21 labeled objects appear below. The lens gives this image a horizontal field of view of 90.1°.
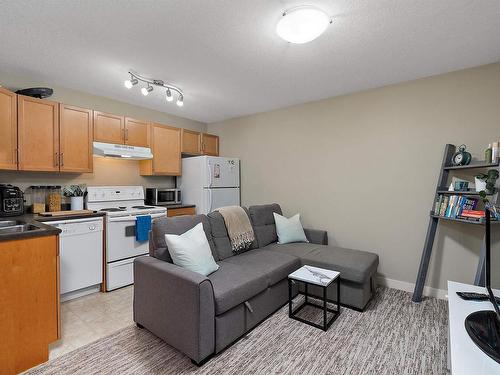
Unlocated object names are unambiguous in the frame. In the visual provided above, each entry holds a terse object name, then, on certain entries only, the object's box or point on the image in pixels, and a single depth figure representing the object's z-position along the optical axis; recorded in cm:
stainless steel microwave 393
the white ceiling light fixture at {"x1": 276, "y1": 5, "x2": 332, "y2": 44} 172
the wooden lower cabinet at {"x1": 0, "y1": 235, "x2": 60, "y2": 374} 165
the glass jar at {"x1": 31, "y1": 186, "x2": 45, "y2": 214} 288
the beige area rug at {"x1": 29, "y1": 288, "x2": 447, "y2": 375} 176
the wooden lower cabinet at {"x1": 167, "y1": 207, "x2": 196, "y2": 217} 376
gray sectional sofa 179
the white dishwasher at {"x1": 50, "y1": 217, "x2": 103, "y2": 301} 267
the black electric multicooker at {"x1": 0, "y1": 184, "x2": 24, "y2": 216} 259
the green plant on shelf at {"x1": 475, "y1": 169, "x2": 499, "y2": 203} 217
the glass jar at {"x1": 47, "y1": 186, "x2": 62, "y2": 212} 301
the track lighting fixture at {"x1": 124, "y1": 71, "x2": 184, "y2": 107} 277
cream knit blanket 289
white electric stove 302
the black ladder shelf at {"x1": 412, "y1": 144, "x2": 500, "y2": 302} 263
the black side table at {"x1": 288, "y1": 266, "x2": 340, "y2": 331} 221
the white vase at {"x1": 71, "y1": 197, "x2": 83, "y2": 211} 315
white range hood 320
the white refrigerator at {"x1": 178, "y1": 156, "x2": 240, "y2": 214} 404
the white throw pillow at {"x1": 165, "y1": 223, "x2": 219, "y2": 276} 208
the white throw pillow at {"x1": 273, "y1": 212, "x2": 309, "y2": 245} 343
